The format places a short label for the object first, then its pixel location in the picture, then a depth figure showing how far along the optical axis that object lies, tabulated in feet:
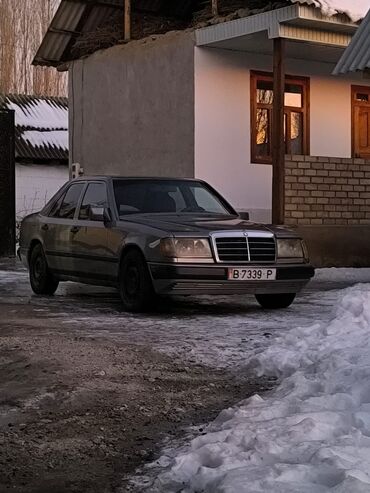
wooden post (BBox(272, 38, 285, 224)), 45.48
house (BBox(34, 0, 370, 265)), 47.83
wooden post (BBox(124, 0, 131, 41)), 54.66
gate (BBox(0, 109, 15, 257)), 62.54
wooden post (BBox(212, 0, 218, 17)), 50.06
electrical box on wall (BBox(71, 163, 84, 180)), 60.75
